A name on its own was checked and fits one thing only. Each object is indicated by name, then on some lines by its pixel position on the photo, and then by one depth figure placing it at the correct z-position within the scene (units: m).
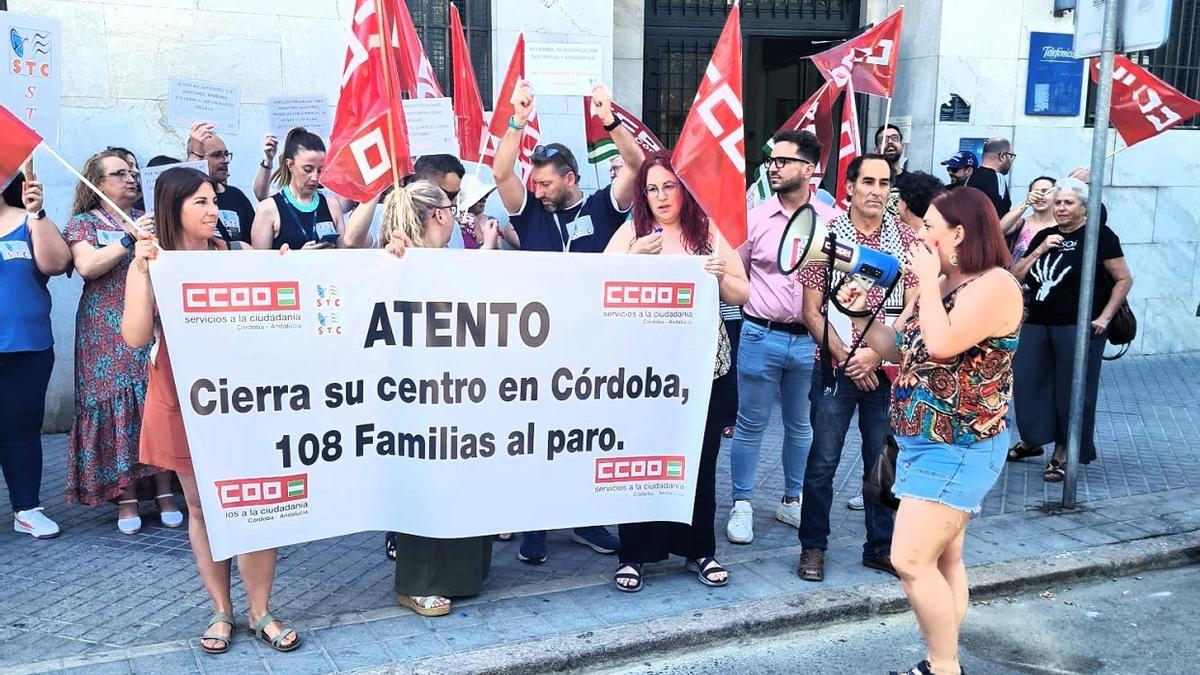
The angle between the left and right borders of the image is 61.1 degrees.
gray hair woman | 6.44
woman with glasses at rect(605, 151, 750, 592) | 4.42
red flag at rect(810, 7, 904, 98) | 7.41
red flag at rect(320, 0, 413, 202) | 4.34
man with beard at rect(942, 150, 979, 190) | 8.14
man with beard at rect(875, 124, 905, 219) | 7.42
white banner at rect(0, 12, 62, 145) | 4.86
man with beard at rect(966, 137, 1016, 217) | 8.34
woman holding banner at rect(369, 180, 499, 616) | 4.12
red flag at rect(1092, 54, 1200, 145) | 6.96
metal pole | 5.56
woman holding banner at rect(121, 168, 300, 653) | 3.70
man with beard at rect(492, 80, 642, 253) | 5.18
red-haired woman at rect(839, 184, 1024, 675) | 3.47
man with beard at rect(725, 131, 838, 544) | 5.08
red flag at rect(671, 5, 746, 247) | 4.33
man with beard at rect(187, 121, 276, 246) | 5.80
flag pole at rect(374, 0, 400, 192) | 4.32
